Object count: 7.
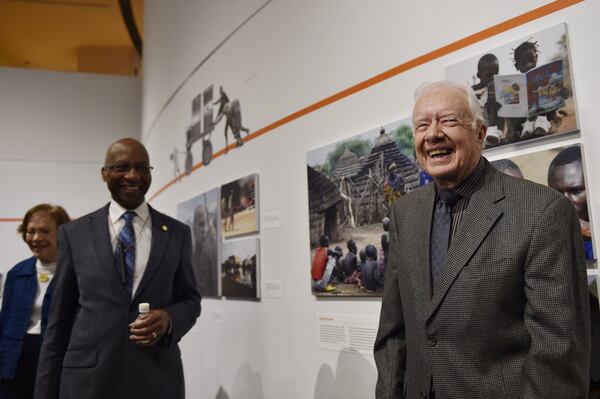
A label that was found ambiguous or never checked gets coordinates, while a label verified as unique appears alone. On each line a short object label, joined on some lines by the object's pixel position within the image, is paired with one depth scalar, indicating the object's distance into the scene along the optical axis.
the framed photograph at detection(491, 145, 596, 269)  1.88
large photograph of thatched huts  2.64
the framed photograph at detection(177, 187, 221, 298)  4.43
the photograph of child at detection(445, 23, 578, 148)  1.98
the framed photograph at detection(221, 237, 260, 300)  3.79
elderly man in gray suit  1.43
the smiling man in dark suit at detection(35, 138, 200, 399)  2.40
